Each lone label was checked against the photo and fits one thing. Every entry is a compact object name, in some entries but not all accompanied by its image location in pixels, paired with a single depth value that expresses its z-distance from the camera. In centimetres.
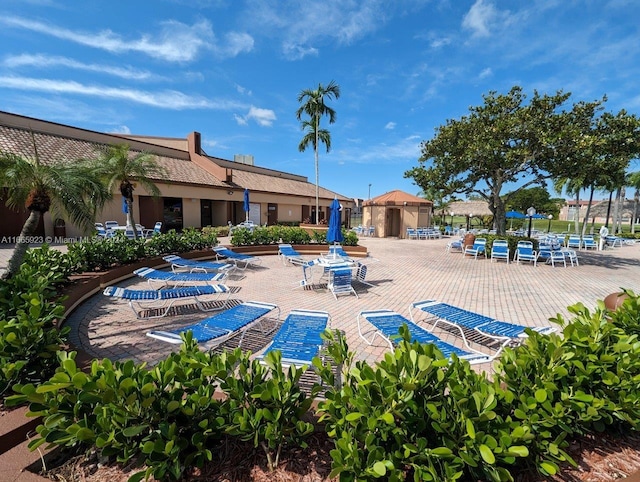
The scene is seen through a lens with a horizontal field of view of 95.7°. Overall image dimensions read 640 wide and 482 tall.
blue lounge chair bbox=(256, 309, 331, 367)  325
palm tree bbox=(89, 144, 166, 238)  1056
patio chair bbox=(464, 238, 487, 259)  1409
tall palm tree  2341
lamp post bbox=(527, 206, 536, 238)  1475
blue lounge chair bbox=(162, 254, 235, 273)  841
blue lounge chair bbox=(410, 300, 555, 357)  426
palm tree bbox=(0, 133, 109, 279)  454
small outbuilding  2559
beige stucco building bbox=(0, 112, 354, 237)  1496
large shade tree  1199
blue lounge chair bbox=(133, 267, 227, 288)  688
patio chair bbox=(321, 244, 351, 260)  949
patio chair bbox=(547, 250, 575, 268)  1225
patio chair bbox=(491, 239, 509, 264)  1321
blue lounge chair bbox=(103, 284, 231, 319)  533
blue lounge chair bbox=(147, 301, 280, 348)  388
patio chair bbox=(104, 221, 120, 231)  1519
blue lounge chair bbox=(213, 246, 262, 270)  1019
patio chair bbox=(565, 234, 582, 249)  1920
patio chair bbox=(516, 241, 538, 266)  1250
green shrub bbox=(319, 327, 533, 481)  162
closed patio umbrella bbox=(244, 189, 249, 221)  1733
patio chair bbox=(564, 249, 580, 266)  1252
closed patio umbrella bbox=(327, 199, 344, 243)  1059
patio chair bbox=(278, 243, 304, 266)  1097
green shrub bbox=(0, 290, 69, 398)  236
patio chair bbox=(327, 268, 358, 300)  725
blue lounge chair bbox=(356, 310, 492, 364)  359
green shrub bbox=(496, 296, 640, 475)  193
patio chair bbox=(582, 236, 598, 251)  1903
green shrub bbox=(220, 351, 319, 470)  189
